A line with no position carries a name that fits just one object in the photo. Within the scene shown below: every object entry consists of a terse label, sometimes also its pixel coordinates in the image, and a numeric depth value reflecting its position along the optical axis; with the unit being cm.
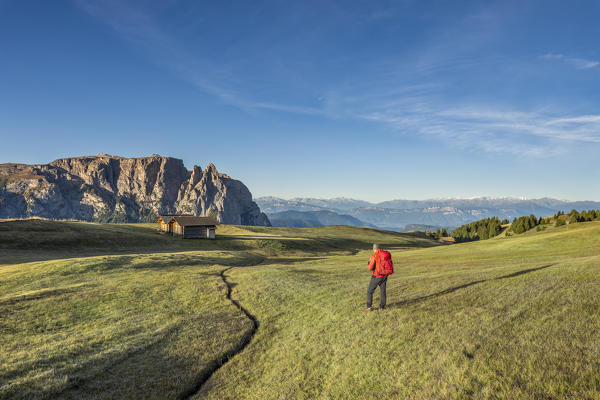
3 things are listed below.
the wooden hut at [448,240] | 15565
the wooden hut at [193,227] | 8375
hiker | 1452
